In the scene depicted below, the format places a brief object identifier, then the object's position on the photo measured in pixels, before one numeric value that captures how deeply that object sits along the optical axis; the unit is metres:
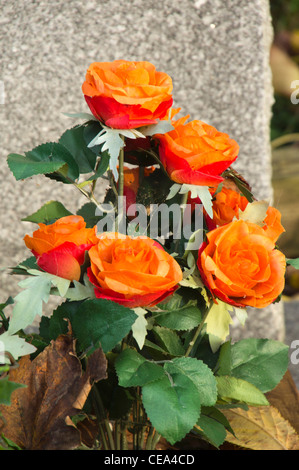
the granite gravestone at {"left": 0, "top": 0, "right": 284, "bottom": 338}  1.66
